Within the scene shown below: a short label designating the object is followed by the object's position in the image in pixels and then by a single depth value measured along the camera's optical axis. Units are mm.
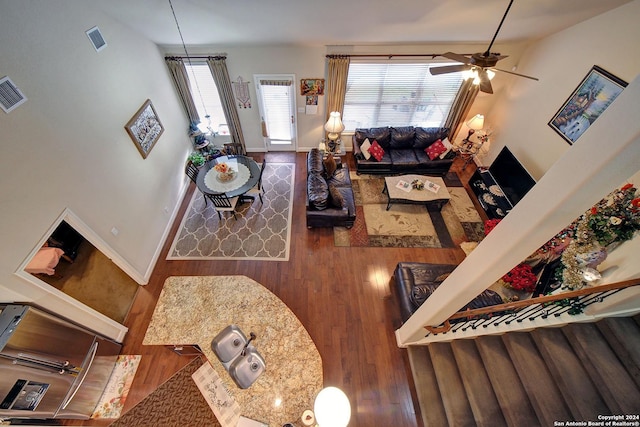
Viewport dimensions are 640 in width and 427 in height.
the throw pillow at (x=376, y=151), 6141
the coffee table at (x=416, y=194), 5387
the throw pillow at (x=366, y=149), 6207
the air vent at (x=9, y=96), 2375
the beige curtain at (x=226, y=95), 5387
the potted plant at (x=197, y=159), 5867
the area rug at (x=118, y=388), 3277
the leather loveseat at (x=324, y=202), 4758
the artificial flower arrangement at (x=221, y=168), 5043
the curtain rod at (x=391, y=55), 5448
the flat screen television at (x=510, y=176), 4848
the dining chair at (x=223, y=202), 4746
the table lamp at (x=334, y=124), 6023
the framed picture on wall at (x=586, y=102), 3848
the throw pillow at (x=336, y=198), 4773
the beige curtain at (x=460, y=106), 5984
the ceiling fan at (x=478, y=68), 2764
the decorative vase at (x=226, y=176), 5055
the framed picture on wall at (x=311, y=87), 5852
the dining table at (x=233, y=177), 4973
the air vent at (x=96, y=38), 3379
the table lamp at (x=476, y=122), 5953
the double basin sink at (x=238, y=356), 2367
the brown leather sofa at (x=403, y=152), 6184
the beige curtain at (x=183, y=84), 5328
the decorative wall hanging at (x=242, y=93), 5825
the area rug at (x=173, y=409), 3236
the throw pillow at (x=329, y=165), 5680
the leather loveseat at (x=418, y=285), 3641
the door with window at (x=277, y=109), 5848
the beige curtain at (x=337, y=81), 5449
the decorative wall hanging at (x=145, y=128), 4143
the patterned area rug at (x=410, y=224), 5070
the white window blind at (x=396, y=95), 5871
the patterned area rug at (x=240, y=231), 4844
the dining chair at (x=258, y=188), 5438
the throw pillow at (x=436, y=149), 6102
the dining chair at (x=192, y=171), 5387
